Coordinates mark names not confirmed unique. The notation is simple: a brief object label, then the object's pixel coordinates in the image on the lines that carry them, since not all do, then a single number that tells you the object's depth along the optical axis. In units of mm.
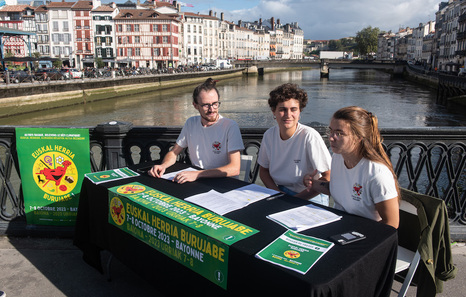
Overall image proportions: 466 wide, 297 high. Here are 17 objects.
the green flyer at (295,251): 1578
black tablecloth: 1543
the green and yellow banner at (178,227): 1840
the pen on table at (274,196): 2296
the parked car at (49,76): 28641
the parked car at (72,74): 32562
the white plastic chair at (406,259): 2029
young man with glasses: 2912
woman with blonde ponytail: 2088
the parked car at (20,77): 26091
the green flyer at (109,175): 2703
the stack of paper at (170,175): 2770
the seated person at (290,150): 2688
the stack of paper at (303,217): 1918
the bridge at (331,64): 68781
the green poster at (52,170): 3467
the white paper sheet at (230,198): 2178
